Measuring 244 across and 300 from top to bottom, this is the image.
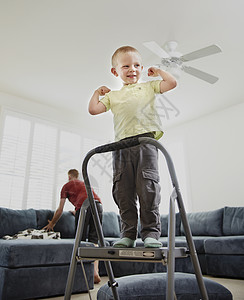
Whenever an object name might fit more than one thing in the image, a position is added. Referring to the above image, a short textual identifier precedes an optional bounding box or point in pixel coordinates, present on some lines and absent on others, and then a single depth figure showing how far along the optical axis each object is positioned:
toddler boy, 1.13
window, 4.47
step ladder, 0.90
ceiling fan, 2.71
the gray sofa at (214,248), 3.20
